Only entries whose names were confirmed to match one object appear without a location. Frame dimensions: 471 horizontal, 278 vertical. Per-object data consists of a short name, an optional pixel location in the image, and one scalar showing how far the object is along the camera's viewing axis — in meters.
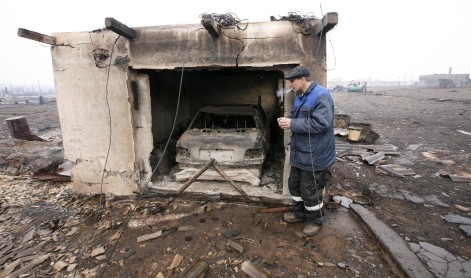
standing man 3.34
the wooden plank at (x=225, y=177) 4.47
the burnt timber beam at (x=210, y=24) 3.53
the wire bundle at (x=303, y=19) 3.85
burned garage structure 4.04
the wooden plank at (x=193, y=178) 4.39
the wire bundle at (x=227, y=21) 4.07
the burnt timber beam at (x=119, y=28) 3.68
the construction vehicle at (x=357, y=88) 44.00
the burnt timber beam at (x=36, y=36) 4.12
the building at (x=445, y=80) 46.34
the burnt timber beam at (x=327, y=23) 3.33
